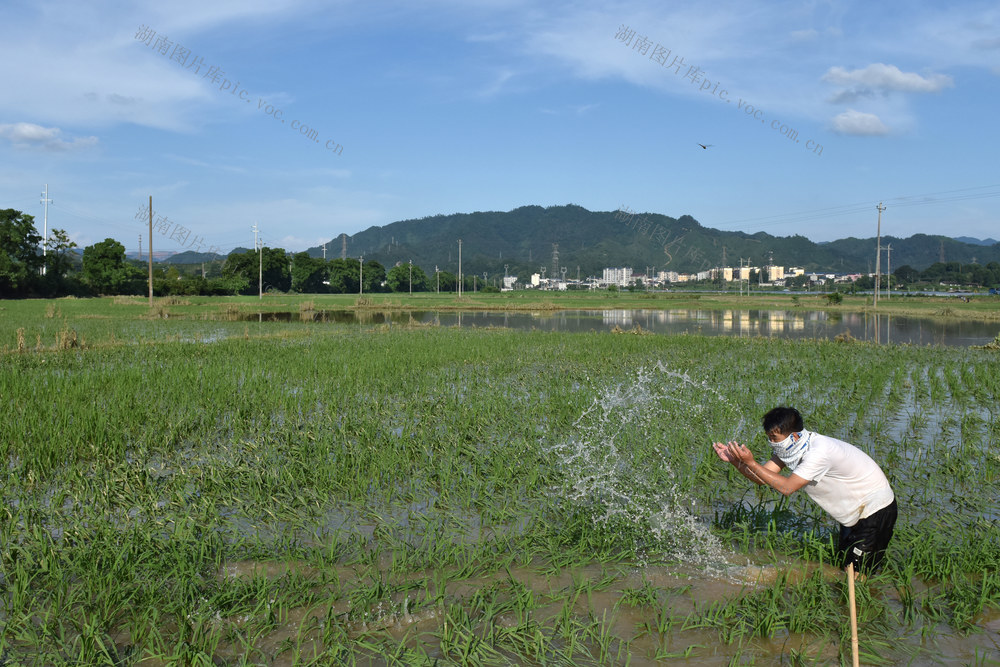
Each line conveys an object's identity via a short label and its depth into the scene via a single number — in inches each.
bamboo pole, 87.0
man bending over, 137.9
